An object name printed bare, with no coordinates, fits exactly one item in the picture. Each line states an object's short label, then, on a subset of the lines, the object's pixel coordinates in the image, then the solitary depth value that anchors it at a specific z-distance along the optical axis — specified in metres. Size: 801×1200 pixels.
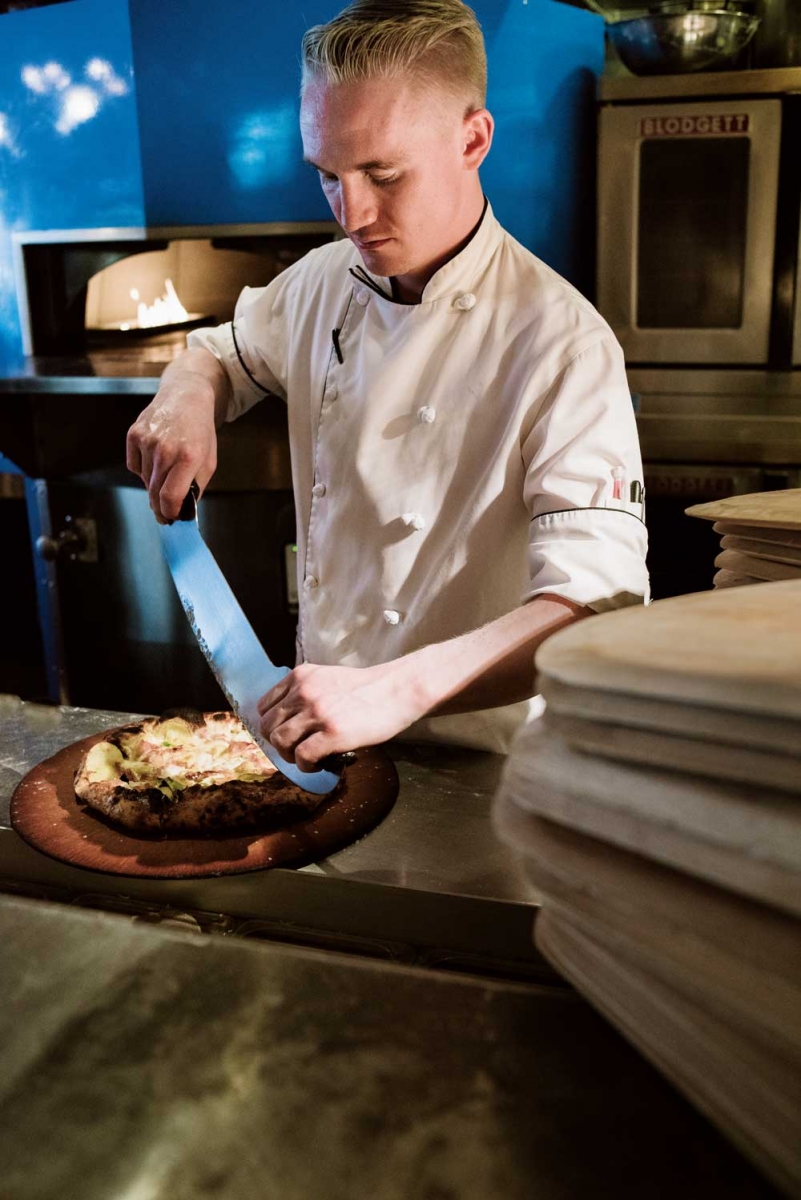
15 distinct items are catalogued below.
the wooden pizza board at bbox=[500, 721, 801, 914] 0.43
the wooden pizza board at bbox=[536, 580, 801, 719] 0.45
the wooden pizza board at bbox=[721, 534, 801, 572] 1.04
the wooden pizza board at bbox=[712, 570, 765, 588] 1.11
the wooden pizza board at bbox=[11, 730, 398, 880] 1.30
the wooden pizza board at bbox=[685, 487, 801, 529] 1.01
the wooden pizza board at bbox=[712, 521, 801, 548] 1.04
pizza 1.38
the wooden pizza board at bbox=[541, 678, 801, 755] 0.44
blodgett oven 3.27
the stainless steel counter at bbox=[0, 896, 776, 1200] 0.49
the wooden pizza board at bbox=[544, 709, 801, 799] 0.44
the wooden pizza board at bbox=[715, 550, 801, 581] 1.05
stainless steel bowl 3.24
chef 1.51
